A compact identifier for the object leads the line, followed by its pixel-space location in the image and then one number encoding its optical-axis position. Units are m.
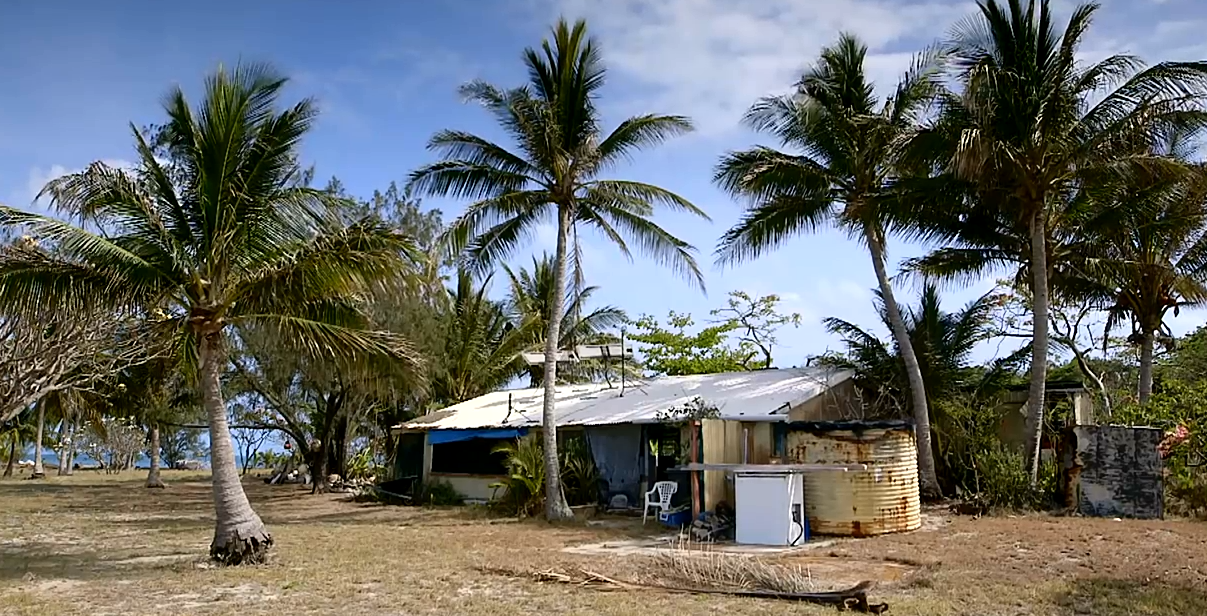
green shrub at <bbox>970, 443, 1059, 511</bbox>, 16.50
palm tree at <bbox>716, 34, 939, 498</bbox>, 18.33
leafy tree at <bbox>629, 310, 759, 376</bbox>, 33.22
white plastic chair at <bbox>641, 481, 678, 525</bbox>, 16.45
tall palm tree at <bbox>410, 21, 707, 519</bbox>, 17.17
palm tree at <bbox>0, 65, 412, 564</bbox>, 11.10
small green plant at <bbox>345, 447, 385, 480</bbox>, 30.55
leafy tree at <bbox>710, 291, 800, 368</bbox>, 33.25
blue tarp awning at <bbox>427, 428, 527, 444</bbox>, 20.78
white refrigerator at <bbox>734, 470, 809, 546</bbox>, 13.30
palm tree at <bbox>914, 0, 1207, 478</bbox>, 16.47
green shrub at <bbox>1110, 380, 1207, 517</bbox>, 12.28
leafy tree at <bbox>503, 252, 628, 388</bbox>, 29.16
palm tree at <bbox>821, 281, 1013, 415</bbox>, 19.64
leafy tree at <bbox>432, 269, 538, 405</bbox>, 27.39
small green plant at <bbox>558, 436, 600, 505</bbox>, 18.97
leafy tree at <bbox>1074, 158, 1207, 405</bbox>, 18.14
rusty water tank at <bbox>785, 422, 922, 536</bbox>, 13.97
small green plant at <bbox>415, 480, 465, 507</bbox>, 21.66
